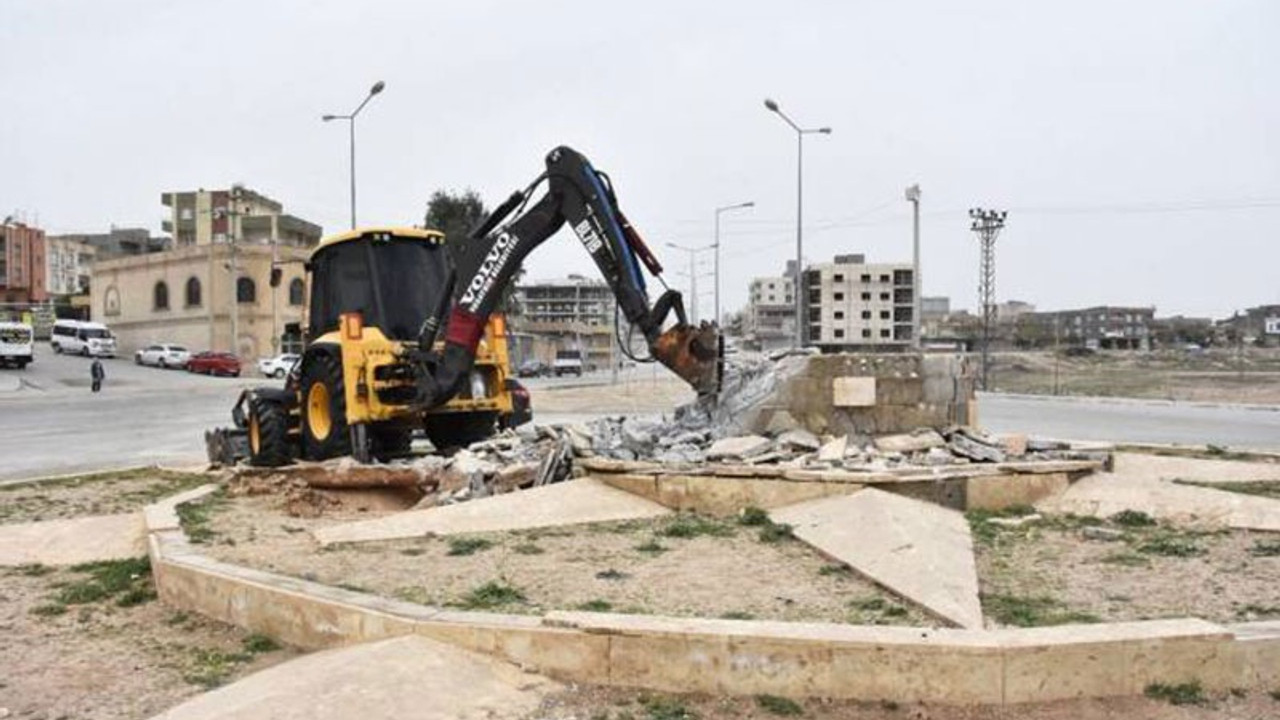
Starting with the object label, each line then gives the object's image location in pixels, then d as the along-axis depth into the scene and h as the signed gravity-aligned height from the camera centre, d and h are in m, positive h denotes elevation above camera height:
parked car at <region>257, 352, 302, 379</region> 57.09 -1.21
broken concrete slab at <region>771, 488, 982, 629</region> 6.38 -1.37
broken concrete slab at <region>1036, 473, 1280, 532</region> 9.36 -1.38
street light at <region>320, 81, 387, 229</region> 35.66 +7.38
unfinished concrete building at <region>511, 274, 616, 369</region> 102.38 +2.74
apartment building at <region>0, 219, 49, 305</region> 103.81 +7.45
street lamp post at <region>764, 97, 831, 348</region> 37.81 +3.28
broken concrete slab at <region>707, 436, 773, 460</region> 10.51 -0.98
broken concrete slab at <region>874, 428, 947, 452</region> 10.94 -0.97
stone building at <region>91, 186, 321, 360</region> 71.62 +3.06
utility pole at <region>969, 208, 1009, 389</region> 53.25 +4.53
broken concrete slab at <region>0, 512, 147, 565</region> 8.95 -1.61
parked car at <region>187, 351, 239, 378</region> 62.28 -1.11
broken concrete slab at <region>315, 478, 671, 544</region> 8.93 -1.41
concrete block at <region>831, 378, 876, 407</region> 11.50 -0.50
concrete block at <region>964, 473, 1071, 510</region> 9.89 -1.30
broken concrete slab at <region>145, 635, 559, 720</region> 4.87 -1.53
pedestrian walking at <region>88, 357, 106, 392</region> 45.75 -1.20
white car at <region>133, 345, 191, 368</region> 66.25 -0.71
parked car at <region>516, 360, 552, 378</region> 73.62 -1.76
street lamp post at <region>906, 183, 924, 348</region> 38.19 +2.68
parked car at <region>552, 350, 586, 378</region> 77.12 -1.58
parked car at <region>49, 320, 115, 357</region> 70.56 +0.31
